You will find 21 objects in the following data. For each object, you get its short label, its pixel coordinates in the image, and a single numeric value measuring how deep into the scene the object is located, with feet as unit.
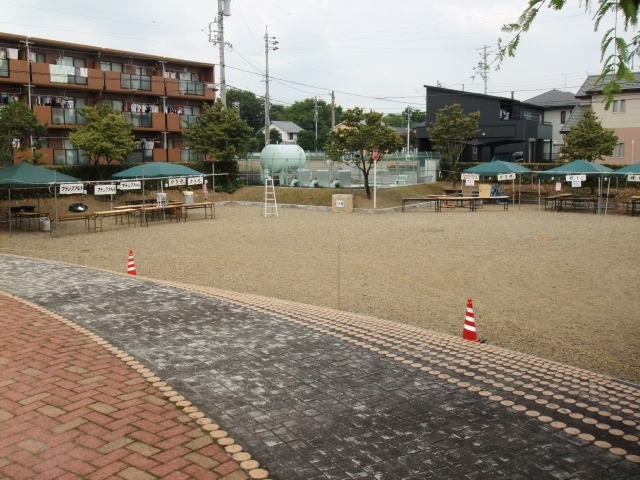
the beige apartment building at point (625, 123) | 133.69
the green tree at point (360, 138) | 102.42
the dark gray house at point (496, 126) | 151.74
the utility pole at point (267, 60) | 160.28
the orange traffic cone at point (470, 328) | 27.91
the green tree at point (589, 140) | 114.32
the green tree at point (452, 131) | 126.11
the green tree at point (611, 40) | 13.07
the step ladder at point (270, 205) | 93.19
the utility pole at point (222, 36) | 121.80
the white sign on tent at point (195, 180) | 86.54
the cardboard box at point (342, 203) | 97.81
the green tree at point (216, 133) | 116.37
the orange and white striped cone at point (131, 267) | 43.86
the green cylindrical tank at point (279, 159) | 129.29
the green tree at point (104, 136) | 101.04
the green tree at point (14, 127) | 76.48
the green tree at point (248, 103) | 299.99
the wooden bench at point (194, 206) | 87.98
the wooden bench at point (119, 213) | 74.84
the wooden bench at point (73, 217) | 72.13
